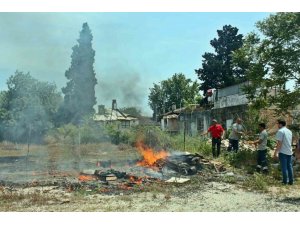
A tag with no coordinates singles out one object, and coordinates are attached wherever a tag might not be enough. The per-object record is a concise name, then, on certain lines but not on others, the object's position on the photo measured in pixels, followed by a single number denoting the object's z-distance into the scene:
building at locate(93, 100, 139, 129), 29.50
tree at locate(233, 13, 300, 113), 13.13
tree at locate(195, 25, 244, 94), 32.16
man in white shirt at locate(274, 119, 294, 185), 9.61
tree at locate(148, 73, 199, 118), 52.44
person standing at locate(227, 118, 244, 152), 15.35
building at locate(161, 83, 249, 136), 26.52
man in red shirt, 15.54
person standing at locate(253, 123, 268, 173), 11.92
